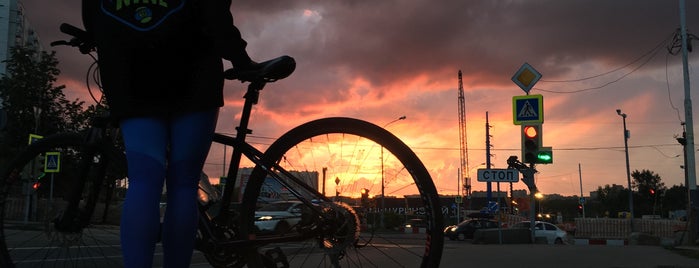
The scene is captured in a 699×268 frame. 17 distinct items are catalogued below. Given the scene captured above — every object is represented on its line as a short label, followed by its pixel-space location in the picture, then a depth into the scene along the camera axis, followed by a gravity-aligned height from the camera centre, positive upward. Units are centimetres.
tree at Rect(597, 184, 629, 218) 10519 +30
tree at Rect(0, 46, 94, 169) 2831 +521
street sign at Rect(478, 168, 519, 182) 1830 +91
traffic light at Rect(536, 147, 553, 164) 1325 +110
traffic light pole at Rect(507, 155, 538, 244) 1491 +75
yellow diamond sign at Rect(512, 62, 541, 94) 1384 +316
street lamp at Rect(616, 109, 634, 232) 5041 +591
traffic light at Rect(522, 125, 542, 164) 1329 +144
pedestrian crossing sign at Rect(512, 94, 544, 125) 1315 +223
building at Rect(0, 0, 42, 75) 7475 +2390
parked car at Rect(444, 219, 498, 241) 3234 -153
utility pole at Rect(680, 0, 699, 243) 1822 +249
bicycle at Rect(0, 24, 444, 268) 264 +2
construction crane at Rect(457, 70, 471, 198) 8906 +1204
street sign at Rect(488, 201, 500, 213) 4199 -45
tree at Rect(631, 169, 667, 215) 10573 +388
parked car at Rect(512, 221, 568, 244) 3032 -164
